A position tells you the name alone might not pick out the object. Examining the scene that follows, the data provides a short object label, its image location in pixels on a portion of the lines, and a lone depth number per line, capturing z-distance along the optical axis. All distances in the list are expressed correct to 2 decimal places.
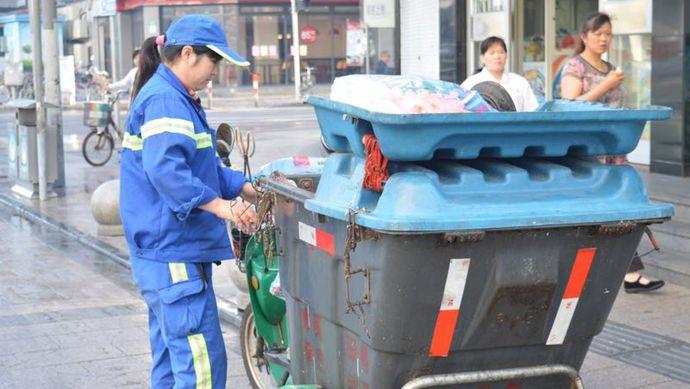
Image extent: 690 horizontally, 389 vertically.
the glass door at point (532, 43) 14.59
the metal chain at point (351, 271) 3.70
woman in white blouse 6.94
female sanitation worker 4.23
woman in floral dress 7.16
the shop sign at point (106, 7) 18.86
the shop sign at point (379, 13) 17.06
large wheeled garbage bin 3.64
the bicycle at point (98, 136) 17.56
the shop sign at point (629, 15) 12.66
